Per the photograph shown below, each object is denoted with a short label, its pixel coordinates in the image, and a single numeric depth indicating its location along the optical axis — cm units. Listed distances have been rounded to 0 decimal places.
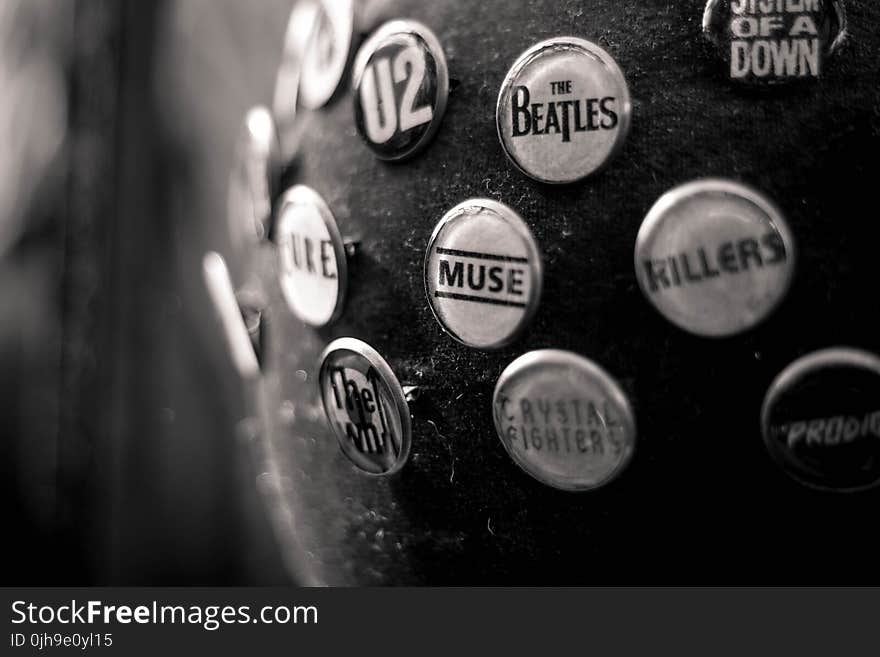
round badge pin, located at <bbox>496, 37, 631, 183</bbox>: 34
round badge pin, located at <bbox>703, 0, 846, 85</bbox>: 33
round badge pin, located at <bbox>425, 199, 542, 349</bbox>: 35
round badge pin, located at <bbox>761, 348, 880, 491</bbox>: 32
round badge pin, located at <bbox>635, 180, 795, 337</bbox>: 32
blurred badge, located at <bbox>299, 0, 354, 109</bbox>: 42
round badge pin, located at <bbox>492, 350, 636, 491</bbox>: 34
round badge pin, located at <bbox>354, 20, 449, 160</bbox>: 37
